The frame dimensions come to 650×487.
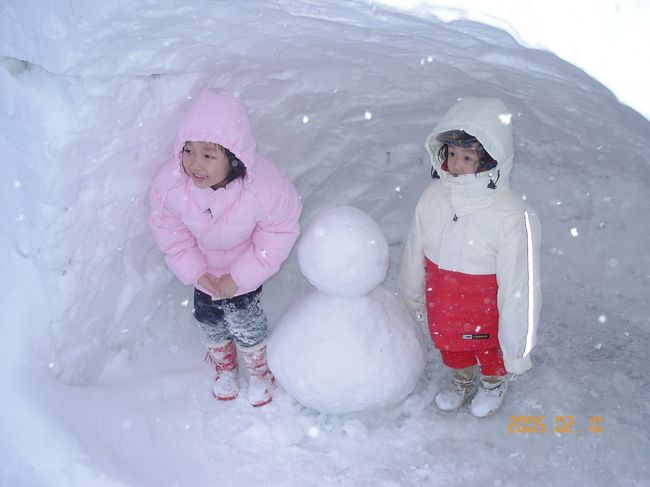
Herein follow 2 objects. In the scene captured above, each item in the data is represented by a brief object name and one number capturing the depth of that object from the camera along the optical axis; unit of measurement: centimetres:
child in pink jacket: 207
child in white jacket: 217
